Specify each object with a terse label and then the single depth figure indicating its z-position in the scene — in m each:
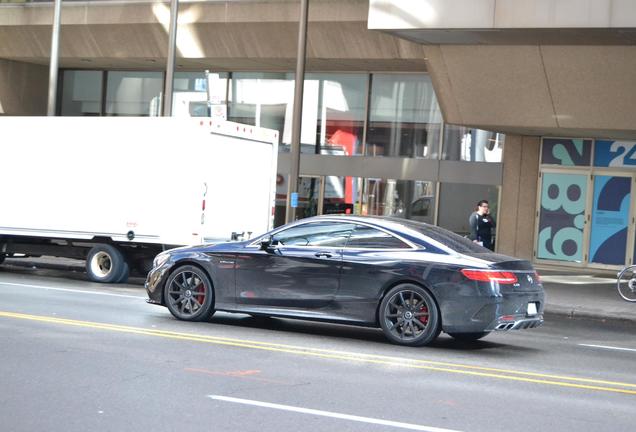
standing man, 20.73
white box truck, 17.98
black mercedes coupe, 11.37
